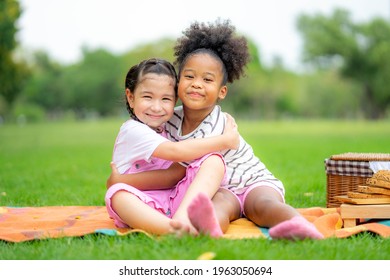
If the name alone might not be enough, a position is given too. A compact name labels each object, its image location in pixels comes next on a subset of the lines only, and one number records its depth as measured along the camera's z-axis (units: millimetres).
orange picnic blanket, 3062
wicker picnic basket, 4043
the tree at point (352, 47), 38812
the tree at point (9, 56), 22062
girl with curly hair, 3414
